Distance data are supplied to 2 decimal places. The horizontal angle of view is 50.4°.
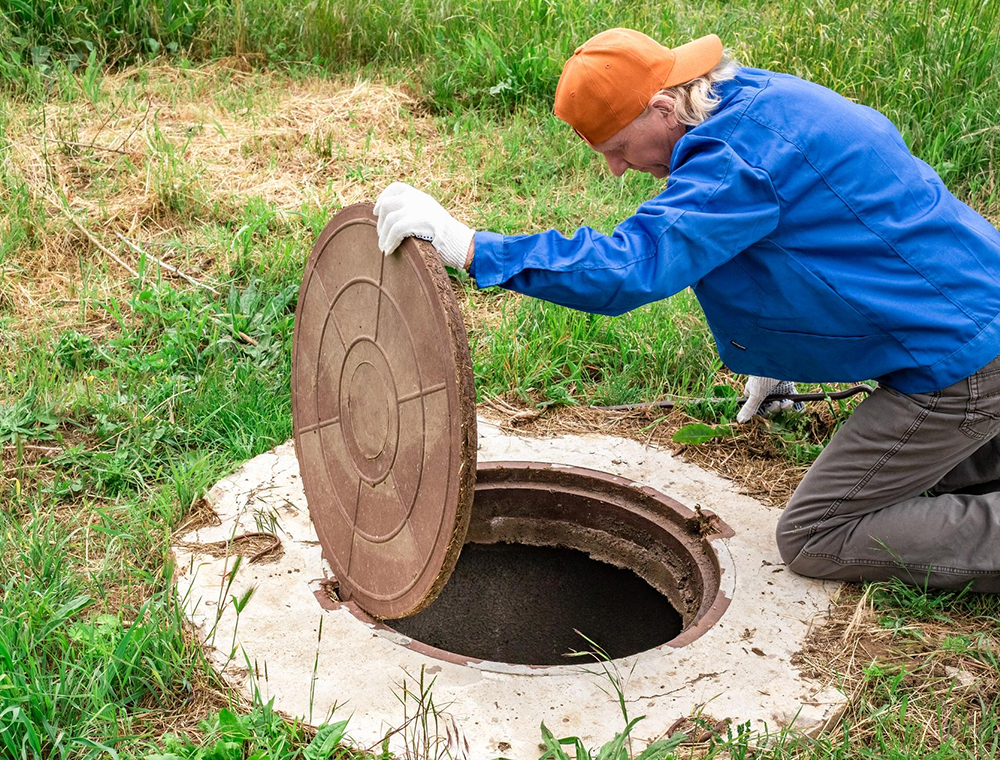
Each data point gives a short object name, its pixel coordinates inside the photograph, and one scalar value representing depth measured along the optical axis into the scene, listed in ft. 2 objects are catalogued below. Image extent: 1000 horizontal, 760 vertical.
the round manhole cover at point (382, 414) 7.69
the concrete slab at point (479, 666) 7.91
